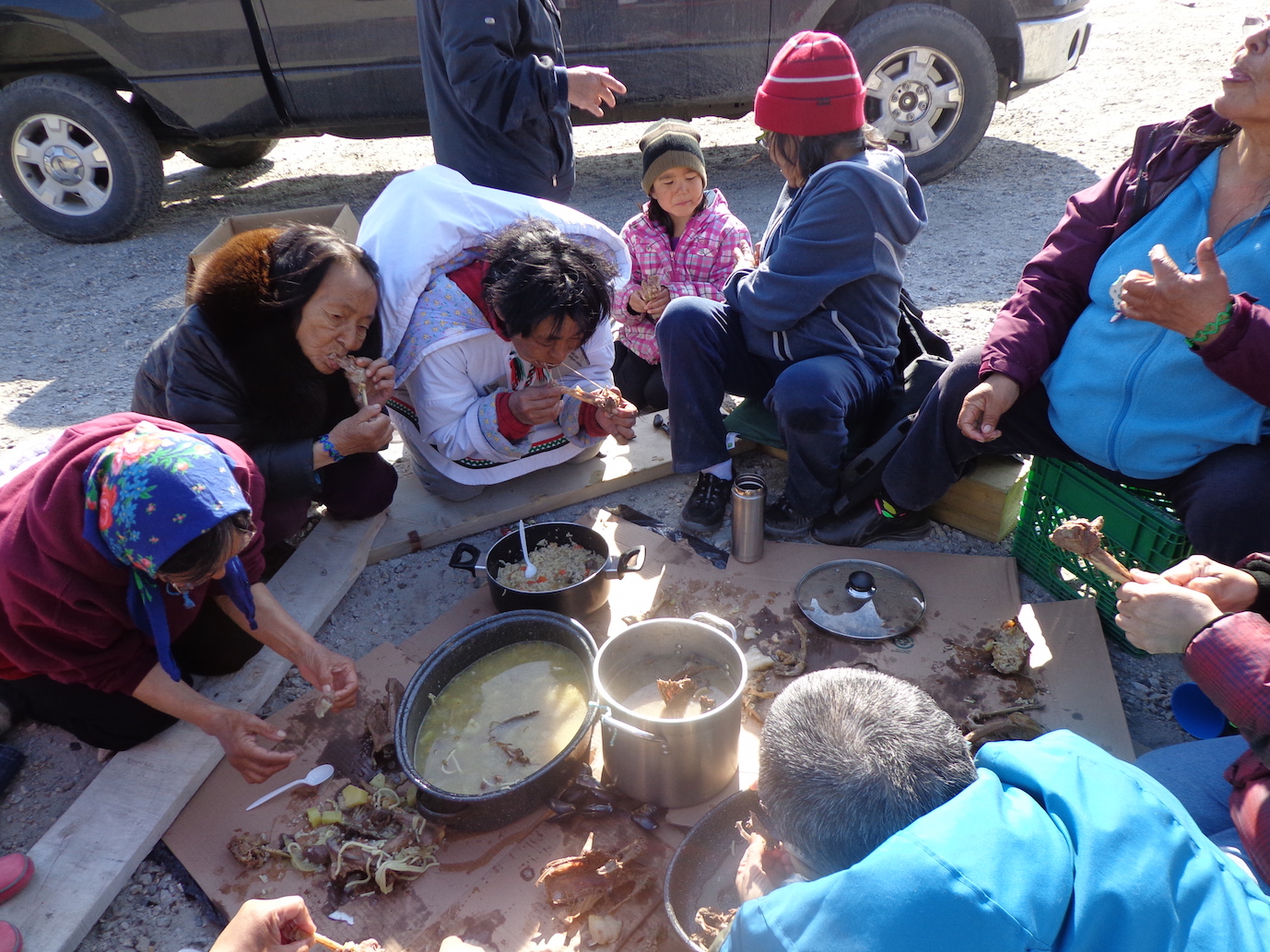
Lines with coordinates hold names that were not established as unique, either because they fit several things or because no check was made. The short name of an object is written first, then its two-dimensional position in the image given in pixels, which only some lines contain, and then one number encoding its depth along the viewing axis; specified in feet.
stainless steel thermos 8.87
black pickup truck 16.35
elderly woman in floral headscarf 5.60
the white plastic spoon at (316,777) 6.95
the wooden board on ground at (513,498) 9.84
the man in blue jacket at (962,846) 3.13
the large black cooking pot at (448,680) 6.05
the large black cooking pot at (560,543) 7.87
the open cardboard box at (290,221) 11.03
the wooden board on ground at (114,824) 6.03
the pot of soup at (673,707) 6.04
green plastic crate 7.22
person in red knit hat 8.63
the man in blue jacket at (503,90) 9.96
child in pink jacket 11.05
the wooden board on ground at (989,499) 9.06
